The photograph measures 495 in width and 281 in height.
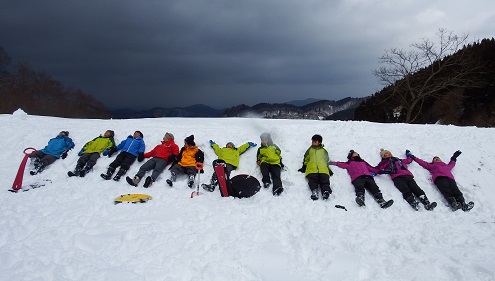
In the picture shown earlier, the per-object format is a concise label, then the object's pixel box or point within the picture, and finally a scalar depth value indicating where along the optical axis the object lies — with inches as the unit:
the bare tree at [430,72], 949.7
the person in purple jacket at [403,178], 278.9
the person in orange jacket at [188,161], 323.9
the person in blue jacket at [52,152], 358.0
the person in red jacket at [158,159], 318.0
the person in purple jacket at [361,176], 280.4
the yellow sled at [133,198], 271.4
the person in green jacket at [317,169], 295.0
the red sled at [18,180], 304.5
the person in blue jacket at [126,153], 335.9
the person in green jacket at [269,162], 309.1
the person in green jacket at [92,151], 344.8
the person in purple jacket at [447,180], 274.1
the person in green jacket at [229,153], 347.3
